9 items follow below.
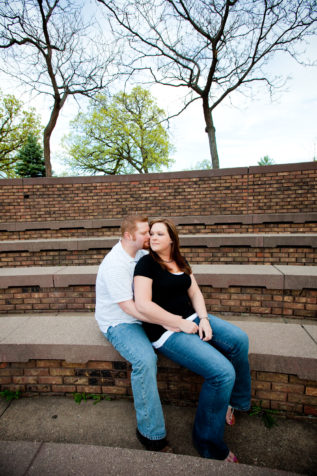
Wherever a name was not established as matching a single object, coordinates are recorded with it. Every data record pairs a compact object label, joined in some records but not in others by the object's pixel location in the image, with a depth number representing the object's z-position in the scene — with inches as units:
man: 58.4
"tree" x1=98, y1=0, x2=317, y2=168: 416.8
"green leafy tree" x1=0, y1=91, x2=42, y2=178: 776.3
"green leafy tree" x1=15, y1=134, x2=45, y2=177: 735.7
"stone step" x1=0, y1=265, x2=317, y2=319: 107.3
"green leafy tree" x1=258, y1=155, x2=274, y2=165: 1525.3
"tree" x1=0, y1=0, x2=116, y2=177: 411.2
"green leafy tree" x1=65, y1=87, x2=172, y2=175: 832.3
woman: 57.4
